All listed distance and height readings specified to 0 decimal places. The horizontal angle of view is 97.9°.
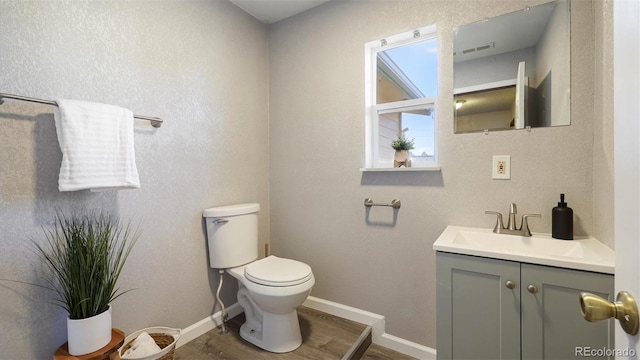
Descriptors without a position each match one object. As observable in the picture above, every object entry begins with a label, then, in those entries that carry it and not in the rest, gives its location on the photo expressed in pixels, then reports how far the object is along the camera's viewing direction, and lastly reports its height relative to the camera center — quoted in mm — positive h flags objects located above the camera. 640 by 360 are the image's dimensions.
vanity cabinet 969 -525
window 1767 +526
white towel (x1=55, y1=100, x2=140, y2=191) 1152 +139
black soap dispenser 1268 -219
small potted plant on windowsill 1789 +152
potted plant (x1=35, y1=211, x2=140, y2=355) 1151 -429
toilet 1548 -588
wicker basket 1325 -848
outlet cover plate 1456 +34
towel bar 1057 +313
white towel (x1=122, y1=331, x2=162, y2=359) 1303 -825
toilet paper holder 1756 -186
